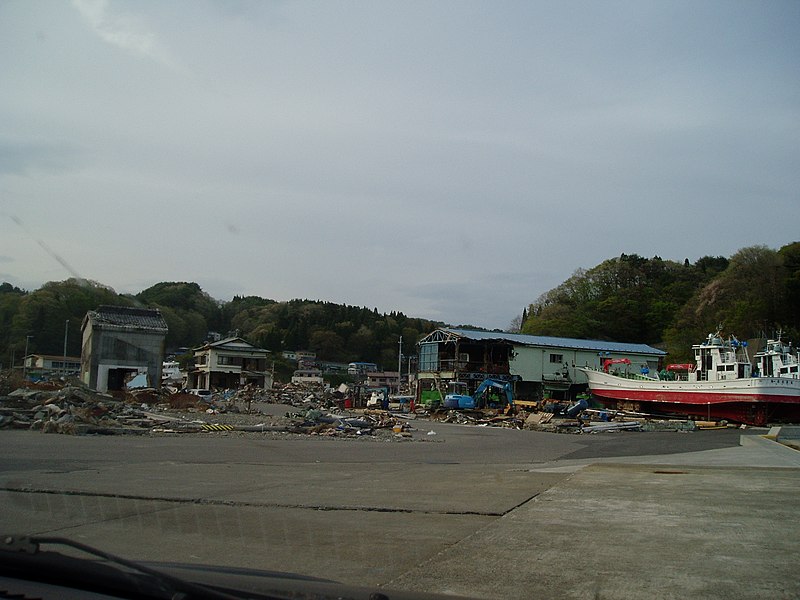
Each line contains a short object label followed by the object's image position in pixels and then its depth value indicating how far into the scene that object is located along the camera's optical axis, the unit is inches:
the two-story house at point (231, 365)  2947.8
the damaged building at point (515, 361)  2322.8
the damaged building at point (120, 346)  1829.5
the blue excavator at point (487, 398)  1790.1
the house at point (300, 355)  4569.1
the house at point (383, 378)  4221.0
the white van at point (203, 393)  2067.9
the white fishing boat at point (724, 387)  1535.4
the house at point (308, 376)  3899.9
